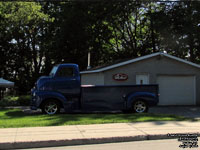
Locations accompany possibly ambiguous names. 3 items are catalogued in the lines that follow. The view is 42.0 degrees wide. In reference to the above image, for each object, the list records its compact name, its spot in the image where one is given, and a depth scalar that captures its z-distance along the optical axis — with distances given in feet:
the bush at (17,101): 57.82
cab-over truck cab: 40.37
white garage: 58.13
